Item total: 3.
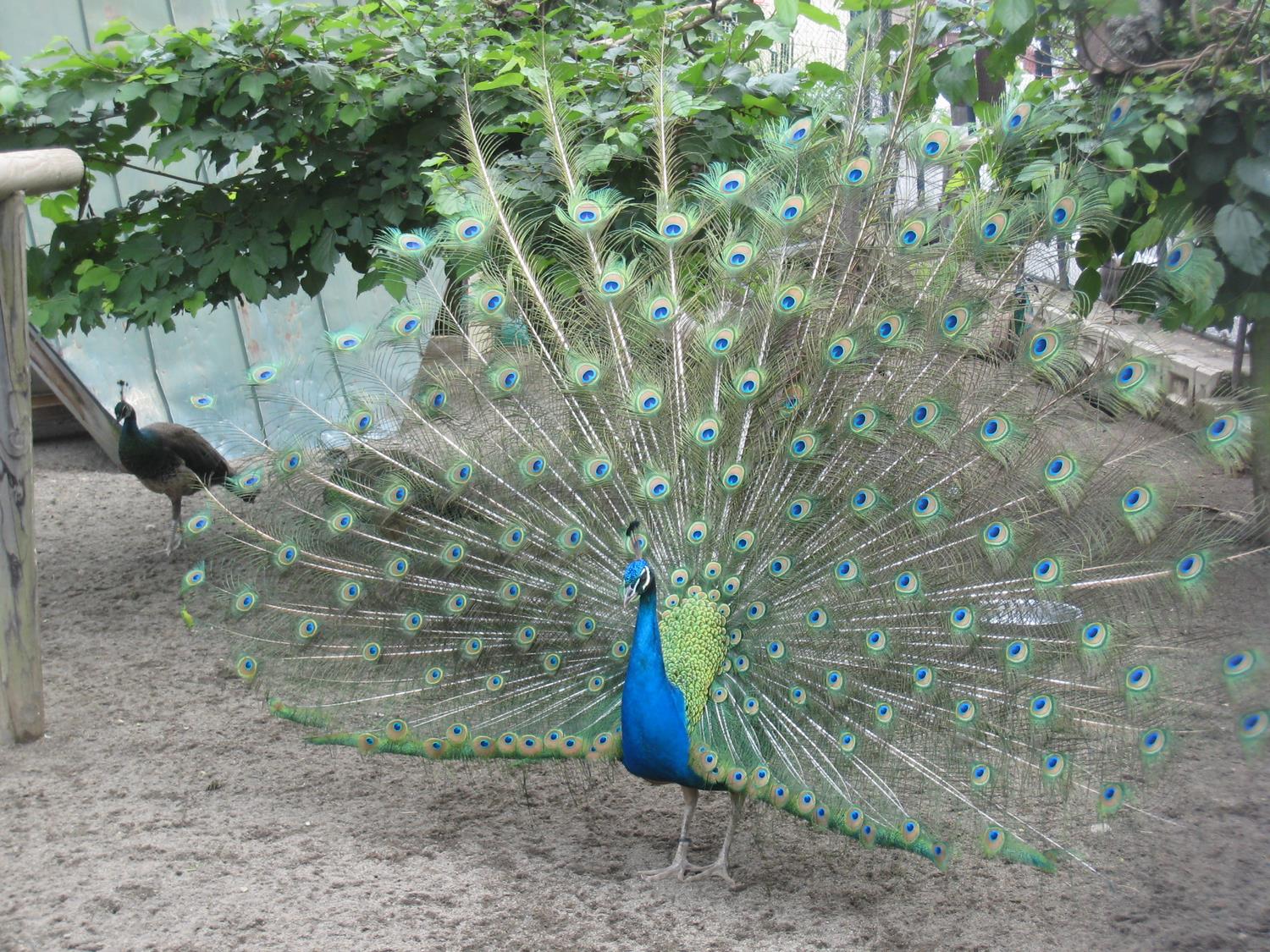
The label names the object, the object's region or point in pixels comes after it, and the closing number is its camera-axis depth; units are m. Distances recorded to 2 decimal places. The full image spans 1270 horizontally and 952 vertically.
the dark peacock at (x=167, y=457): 7.09
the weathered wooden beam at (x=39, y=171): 4.30
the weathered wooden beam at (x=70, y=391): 9.10
